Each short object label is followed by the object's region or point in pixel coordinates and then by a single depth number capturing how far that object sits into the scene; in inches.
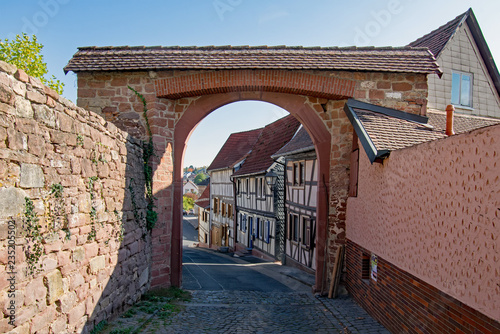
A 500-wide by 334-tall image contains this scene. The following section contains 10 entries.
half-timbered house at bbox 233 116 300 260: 740.6
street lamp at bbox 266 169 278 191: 718.5
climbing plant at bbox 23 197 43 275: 143.9
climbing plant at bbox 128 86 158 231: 322.3
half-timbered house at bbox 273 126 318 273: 568.1
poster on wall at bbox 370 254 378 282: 271.6
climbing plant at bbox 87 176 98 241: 204.1
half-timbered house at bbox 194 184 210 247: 1335.0
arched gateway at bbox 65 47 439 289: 339.6
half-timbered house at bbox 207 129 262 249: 1045.2
